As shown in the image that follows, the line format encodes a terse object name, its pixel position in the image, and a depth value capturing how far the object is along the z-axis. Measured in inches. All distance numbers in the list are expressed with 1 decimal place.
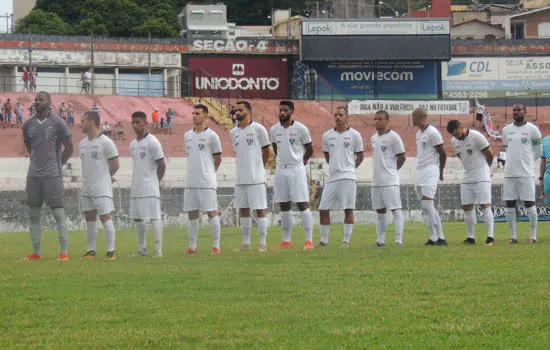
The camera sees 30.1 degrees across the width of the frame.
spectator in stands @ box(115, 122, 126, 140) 1718.5
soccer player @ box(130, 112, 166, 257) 636.1
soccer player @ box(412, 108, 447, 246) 697.6
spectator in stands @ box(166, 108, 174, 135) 1828.2
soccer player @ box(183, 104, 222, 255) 655.8
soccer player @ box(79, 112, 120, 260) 629.0
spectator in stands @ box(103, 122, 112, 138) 1674.2
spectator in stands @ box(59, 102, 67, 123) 1834.4
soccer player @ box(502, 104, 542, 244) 701.3
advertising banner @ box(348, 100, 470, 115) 2190.0
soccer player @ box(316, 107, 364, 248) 692.7
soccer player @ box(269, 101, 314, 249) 671.8
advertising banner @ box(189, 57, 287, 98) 2481.5
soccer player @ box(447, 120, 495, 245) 707.4
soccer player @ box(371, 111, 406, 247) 698.2
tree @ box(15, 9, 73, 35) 2960.1
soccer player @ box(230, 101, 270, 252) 664.4
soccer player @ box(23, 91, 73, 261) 609.3
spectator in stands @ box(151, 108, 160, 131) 1856.8
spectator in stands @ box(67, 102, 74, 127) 1796.3
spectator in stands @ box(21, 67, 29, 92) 2150.3
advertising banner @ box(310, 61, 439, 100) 2426.2
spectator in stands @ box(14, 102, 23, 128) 1747.3
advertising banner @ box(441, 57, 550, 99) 2613.2
